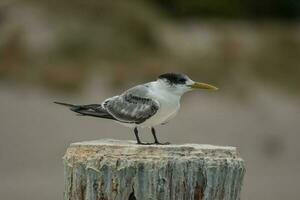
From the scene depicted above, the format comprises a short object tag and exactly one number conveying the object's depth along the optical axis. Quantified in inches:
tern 464.1
